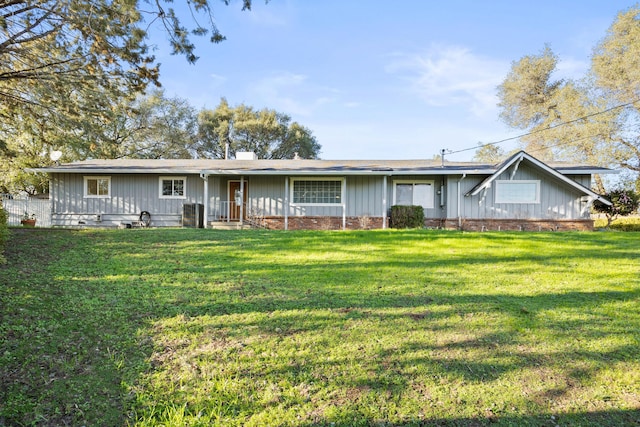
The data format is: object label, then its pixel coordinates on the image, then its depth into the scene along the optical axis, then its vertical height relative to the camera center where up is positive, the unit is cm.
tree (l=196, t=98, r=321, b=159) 3338 +788
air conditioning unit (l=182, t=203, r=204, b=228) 1360 -8
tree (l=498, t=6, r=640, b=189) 2150 +705
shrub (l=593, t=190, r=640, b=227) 1575 +55
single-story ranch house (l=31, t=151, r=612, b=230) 1420 +77
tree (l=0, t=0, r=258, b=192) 678 +335
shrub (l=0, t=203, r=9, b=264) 608 -30
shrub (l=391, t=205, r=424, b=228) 1388 -11
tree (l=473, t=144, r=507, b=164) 3634 +680
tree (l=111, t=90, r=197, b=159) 2795 +691
